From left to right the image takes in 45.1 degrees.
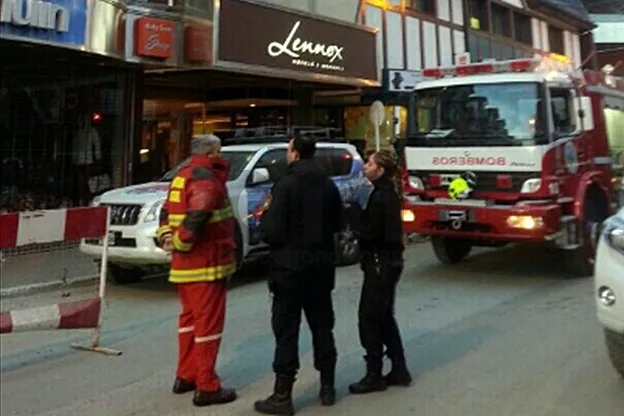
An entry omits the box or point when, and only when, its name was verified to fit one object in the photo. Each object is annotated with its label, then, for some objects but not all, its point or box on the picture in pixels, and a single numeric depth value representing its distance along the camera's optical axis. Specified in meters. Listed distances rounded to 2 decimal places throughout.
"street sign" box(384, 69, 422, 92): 19.45
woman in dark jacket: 5.39
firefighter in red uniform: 5.09
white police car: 9.13
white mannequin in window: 13.80
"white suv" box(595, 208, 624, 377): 4.81
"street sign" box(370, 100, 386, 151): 16.41
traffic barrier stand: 4.91
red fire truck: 9.31
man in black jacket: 4.88
